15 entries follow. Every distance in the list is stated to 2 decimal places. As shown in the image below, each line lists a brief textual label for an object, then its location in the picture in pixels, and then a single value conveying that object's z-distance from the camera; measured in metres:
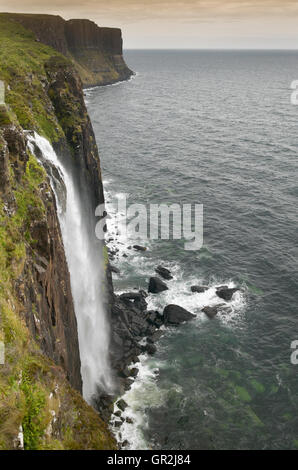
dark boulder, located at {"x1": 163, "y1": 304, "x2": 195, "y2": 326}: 47.19
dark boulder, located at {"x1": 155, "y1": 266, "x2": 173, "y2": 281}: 55.10
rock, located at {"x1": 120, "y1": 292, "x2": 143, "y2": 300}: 50.38
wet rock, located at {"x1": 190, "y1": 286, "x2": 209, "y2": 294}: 52.12
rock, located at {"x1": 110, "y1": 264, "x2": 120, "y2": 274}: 56.50
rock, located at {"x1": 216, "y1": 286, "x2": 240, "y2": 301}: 50.47
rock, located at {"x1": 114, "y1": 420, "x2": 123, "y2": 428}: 34.00
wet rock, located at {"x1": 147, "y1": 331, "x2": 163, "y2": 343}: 44.38
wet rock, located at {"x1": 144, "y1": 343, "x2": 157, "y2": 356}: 42.80
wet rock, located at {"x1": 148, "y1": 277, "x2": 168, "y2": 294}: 52.31
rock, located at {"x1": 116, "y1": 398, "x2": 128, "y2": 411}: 35.78
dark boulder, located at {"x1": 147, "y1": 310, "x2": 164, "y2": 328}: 47.03
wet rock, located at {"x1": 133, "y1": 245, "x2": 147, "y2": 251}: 62.19
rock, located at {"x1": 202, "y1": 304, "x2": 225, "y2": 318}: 48.00
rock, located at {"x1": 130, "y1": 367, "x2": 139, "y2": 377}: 39.78
